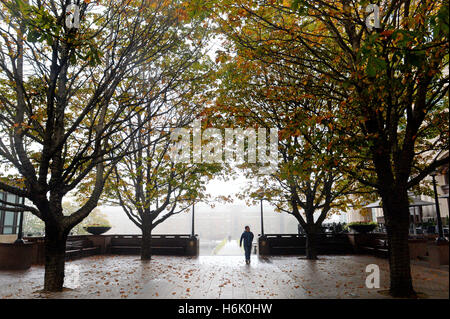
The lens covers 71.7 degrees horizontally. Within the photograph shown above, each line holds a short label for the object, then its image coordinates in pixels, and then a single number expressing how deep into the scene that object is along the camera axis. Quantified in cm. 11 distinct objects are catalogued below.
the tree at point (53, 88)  617
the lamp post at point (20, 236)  1235
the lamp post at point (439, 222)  827
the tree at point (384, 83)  360
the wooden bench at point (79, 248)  1565
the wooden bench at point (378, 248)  1461
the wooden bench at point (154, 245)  1917
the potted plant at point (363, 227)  1780
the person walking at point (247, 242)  1452
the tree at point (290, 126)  591
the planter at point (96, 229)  1939
